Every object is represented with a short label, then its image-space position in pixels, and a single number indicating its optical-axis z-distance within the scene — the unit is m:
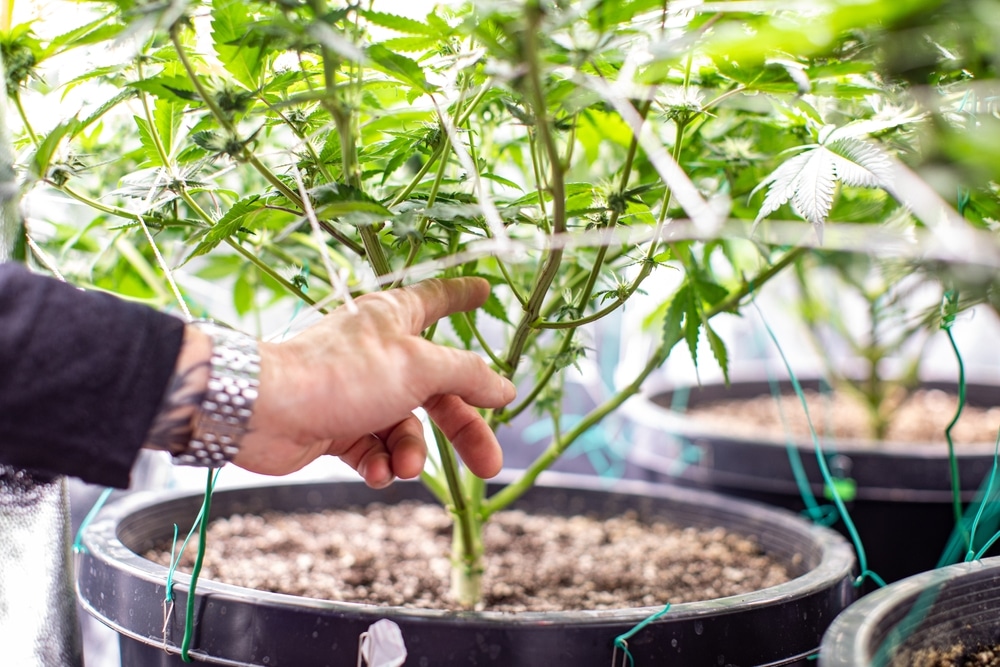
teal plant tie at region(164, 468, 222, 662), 0.49
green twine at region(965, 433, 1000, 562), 0.52
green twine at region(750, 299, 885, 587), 0.59
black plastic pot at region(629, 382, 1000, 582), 0.96
